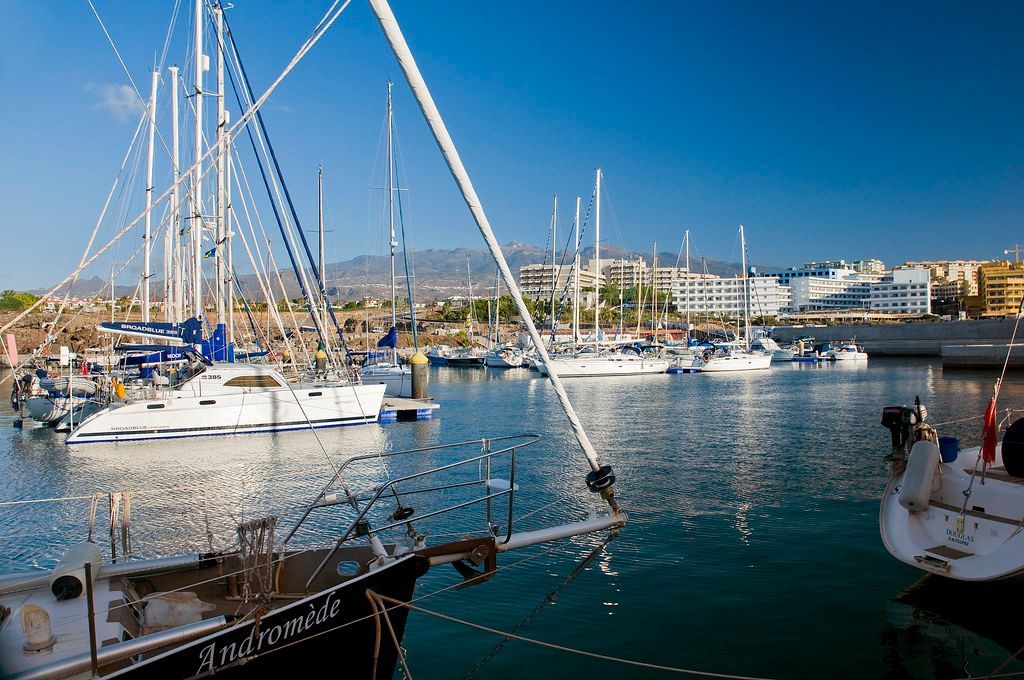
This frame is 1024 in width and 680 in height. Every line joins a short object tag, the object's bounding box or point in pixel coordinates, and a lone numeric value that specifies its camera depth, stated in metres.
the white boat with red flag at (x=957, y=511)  9.59
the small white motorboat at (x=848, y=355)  83.06
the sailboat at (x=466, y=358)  81.88
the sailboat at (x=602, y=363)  62.91
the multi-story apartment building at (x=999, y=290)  153.25
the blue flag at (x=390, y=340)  47.06
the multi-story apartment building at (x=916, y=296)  192.75
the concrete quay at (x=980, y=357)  60.83
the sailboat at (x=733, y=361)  69.00
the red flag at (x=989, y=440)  10.36
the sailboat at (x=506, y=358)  75.94
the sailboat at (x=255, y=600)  5.94
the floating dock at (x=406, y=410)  32.66
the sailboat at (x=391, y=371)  47.09
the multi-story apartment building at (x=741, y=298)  179.45
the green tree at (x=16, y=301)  99.53
